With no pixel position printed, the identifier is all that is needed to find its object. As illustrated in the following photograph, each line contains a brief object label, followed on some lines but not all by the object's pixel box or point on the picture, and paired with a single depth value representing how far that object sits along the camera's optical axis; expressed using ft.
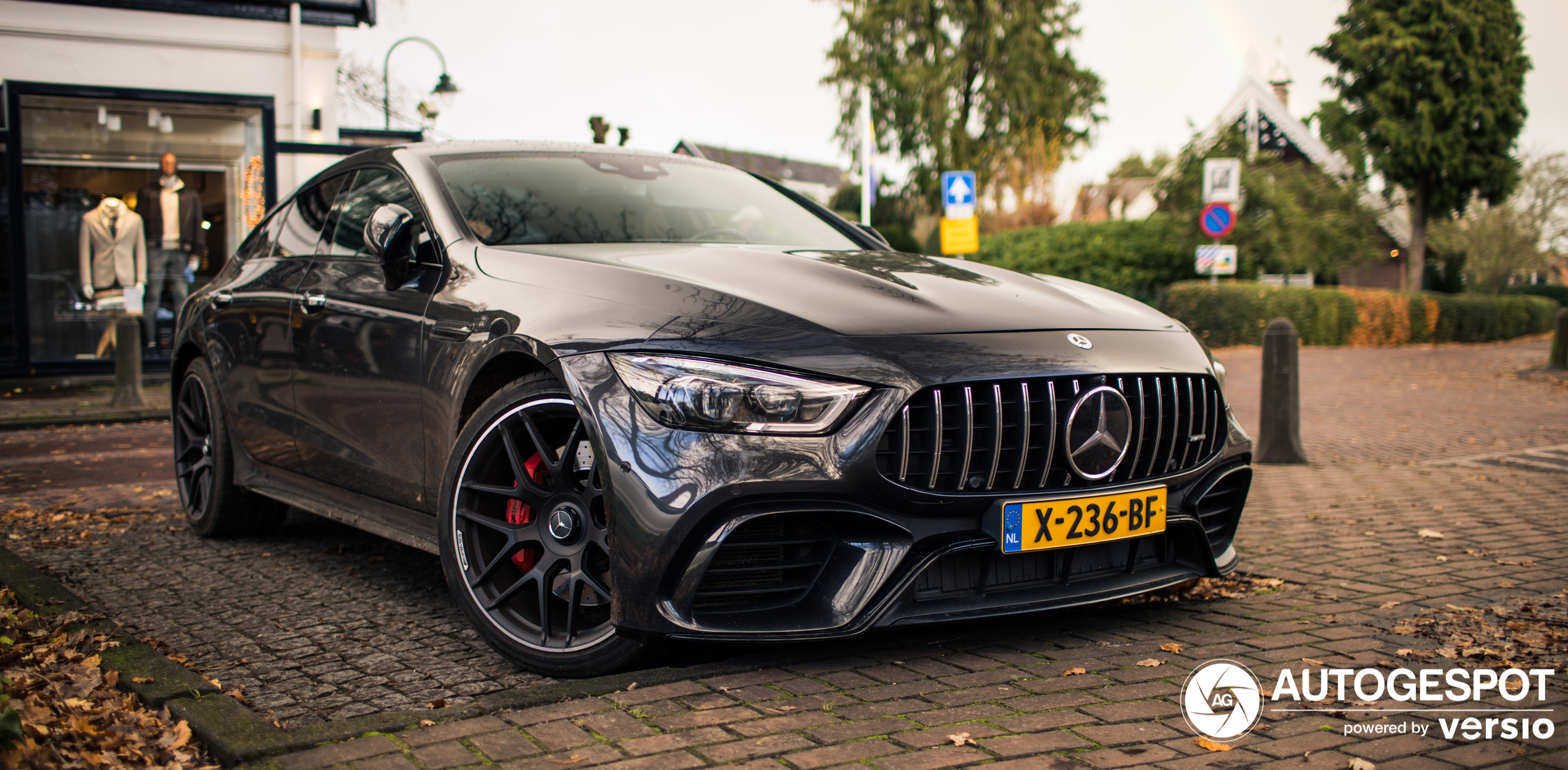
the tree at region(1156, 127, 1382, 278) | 85.92
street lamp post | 75.31
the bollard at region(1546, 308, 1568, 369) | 53.11
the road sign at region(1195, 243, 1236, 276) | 75.66
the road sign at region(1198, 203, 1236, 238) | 71.31
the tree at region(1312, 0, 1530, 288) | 123.13
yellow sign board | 55.72
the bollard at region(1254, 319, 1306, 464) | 26.50
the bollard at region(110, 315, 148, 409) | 36.68
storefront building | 45.96
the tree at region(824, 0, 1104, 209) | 147.02
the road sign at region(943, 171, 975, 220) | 55.98
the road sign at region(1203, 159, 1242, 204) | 65.98
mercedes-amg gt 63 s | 9.62
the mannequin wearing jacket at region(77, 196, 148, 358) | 46.34
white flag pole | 56.03
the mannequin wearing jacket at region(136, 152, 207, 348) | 47.21
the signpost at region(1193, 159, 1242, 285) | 66.08
